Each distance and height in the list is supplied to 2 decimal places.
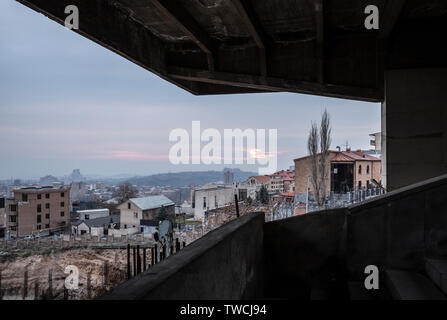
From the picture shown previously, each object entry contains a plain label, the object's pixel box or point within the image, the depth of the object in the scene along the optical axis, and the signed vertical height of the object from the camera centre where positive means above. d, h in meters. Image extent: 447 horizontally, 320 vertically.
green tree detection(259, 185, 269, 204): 40.51 -4.92
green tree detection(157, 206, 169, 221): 52.51 -9.48
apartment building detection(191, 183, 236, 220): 61.72 -7.69
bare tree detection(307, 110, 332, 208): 23.08 +1.02
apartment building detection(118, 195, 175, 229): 57.72 -9.82
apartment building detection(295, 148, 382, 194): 39.59 -1.25
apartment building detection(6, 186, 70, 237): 58.22 -9.90
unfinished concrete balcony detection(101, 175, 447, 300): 2.66 -1.11
